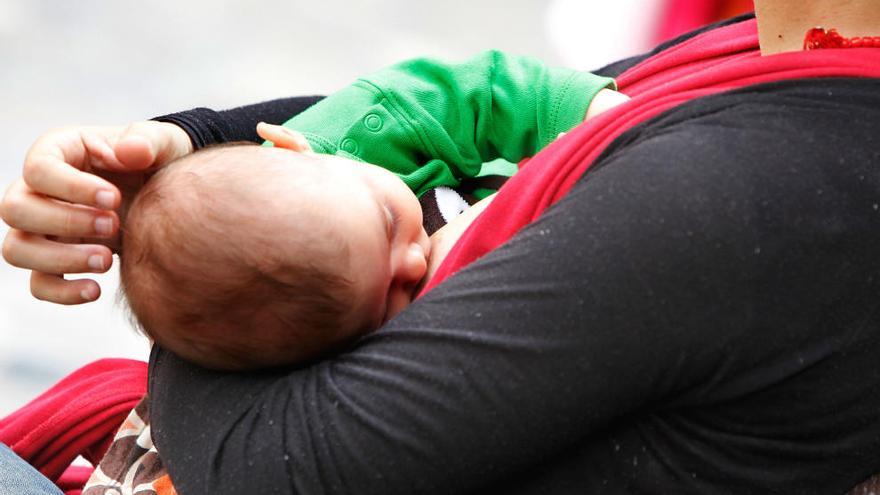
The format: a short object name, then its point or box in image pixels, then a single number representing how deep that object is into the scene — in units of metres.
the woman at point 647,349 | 1.81
